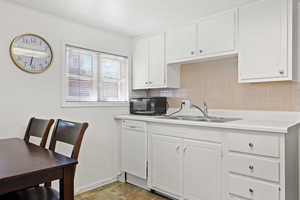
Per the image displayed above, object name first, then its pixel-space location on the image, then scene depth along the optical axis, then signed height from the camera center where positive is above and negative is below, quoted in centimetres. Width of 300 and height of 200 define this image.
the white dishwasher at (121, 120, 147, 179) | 268 -65
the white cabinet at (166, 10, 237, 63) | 225 +72
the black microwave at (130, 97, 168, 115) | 297 -9
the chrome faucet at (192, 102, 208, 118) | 266 -13
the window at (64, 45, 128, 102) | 268 +32
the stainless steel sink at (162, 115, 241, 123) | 235 -21
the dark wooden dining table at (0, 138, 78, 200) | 102 -36
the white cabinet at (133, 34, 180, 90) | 293 +48
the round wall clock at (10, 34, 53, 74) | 219 +50
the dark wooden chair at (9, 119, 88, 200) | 137 -30
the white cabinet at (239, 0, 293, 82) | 190 +57
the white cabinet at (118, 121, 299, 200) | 166 -59
